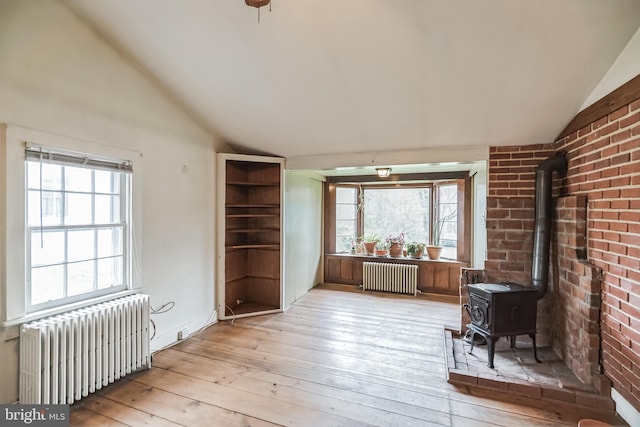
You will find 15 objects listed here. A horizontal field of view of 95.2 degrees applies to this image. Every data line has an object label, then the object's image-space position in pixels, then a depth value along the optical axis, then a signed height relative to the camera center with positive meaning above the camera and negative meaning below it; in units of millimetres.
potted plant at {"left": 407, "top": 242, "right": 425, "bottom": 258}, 5313 -653
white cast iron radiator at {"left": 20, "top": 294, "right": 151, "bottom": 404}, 1943 -1029
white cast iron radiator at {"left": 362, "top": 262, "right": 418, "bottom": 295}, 5090 -1140
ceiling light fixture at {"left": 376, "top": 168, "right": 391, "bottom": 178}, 4052 +593
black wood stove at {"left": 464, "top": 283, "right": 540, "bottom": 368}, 2607 -891
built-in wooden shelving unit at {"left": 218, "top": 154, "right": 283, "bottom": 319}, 4031 -370
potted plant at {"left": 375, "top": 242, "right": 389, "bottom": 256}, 5586 -687
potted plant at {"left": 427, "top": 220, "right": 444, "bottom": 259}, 5410 -360
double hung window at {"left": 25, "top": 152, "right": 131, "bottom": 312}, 2094 -155
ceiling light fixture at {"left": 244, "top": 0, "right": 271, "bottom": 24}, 1816 +1321
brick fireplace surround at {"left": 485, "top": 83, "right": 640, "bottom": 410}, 1940 -237
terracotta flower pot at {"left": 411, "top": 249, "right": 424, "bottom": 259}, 5312 -738
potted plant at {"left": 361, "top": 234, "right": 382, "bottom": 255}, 5644 -575
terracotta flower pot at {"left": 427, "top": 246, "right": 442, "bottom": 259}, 5180 -669
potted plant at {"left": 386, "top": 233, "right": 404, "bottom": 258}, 5477 -611
